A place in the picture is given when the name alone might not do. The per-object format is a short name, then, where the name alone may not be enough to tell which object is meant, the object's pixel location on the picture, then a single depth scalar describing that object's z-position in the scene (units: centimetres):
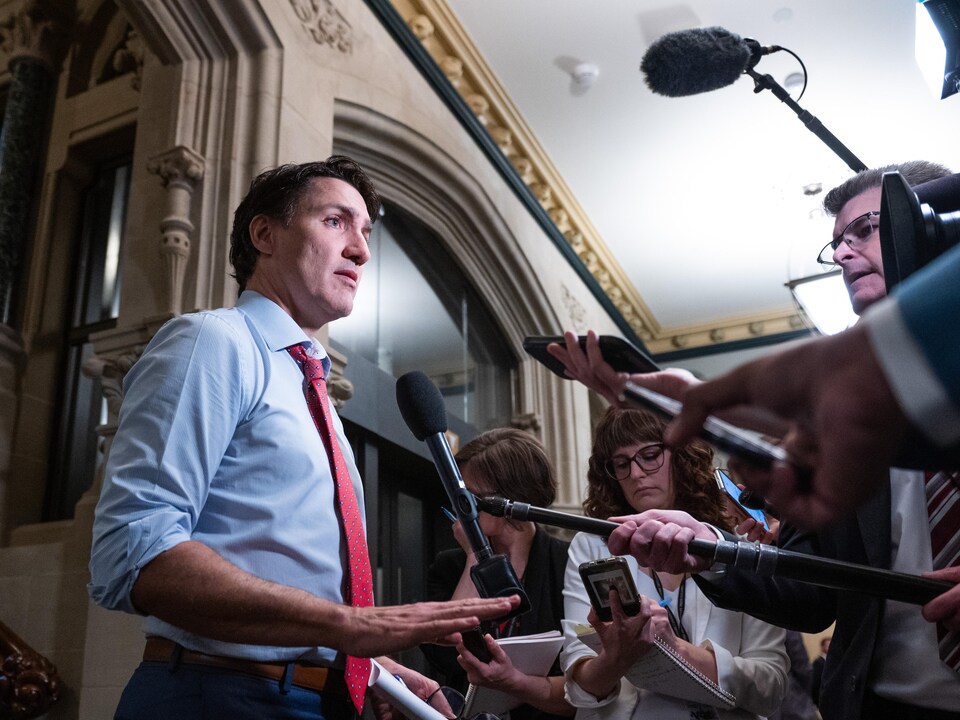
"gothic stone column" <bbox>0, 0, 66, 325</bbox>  378
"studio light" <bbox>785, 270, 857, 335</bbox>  325
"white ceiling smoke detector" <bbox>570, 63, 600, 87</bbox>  558
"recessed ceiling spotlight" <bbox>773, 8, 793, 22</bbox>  517
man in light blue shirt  108
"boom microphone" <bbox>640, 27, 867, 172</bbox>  258
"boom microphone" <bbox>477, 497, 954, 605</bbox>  96
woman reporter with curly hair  164
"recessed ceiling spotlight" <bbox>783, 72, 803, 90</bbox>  582
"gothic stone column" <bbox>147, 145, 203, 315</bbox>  276
